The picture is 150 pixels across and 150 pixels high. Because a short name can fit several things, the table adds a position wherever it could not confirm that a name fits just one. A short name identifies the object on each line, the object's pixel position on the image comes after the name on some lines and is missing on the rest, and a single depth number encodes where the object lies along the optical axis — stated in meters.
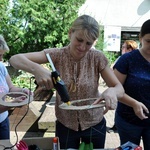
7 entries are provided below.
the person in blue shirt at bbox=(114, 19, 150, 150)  1.50
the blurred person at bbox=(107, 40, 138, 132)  3.85
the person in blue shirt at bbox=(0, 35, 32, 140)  1.79
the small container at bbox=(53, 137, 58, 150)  1.28
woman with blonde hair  1.21
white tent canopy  10.75
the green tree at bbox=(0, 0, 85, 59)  7.66
